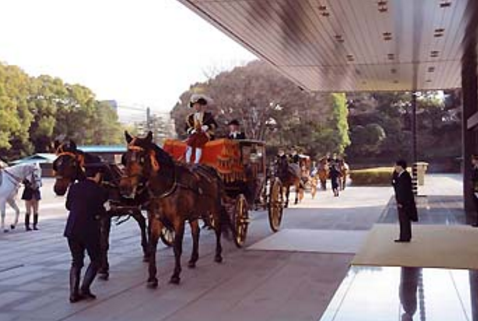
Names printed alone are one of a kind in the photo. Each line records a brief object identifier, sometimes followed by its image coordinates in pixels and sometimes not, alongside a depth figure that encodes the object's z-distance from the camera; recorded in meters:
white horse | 13.65
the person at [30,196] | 14.02
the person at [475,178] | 13.51
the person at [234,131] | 11.11
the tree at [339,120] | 39.16
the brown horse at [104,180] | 6.58
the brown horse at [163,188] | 7.03
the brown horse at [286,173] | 19.09
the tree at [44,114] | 38.69
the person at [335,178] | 25.77
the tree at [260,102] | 34.31
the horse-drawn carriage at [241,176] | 9.82
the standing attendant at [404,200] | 10.66
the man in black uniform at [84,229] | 6.42
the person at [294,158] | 22.33
